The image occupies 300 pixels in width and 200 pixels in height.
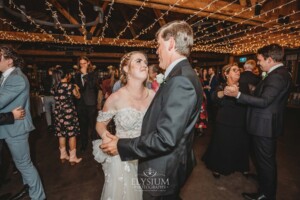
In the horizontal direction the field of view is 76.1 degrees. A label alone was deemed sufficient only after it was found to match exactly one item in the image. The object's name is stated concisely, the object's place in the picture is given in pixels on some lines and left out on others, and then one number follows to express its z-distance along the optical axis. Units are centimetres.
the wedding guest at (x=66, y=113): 324
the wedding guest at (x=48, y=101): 528
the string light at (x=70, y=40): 673
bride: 178
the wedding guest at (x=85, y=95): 363
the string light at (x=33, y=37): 641
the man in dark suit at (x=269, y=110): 206
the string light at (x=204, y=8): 386
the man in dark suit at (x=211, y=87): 627
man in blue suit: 192
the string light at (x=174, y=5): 367
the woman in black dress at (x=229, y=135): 274
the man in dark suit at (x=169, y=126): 100
